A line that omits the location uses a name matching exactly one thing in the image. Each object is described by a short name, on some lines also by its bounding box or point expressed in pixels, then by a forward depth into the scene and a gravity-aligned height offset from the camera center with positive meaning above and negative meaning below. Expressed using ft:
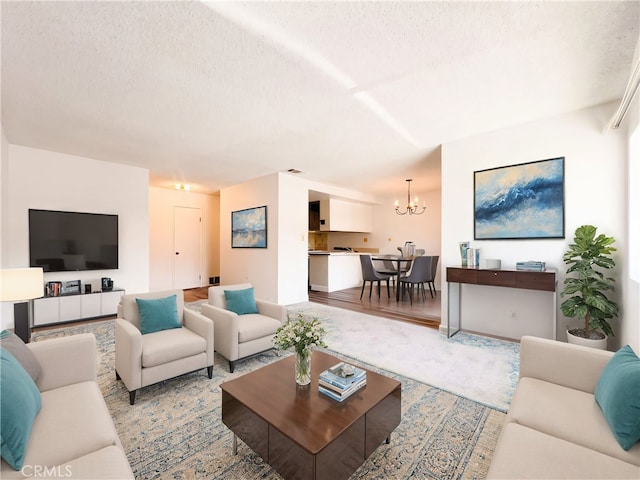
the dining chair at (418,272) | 18.28 -2.19
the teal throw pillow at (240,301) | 10.53 -2.30
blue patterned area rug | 5.10 -4.09
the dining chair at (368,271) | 19.99 -2.25
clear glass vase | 5.82 -2.62
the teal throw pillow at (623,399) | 3.80 -2.29
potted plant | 8.77 -1.59
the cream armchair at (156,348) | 7.11 -2.88
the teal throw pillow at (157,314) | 8.51 -2.27
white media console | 13.24 -3.29
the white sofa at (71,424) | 3.53 -2.80
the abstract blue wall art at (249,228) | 19.11 +0.81
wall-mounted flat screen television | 13.69 -0.06
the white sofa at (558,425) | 3.52 -2.80
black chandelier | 24.63 +2.52
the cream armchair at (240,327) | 8.83 -2.86
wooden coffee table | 4.25 -2.99
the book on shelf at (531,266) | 10.47 -1.02
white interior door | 23.49 -0.63
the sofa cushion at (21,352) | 4.99 -2.01
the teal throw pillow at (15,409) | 3.49 -2.25
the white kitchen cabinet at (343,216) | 24.62 +2.09
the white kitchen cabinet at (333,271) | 23.26 -2.72
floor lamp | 6.76 -1.07
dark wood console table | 9.86 -1.55
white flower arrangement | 5.59 -1.89
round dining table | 19.43 -1.44
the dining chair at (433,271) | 19.64 -2.32
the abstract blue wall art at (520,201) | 10.53 +1.46
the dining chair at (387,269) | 21.56 -2.36
